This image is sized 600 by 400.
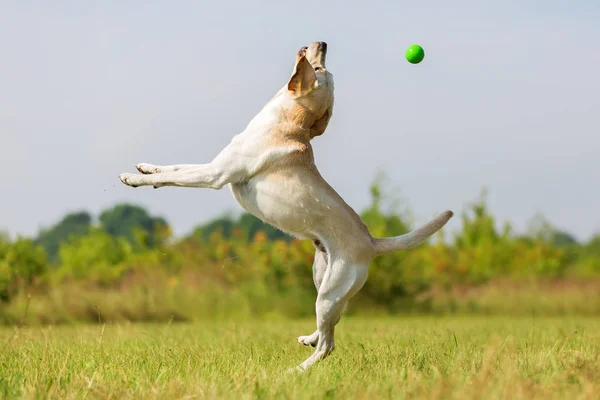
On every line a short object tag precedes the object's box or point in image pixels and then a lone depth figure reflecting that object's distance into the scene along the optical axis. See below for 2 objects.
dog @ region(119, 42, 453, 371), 10.28
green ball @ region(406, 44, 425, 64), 12.08
